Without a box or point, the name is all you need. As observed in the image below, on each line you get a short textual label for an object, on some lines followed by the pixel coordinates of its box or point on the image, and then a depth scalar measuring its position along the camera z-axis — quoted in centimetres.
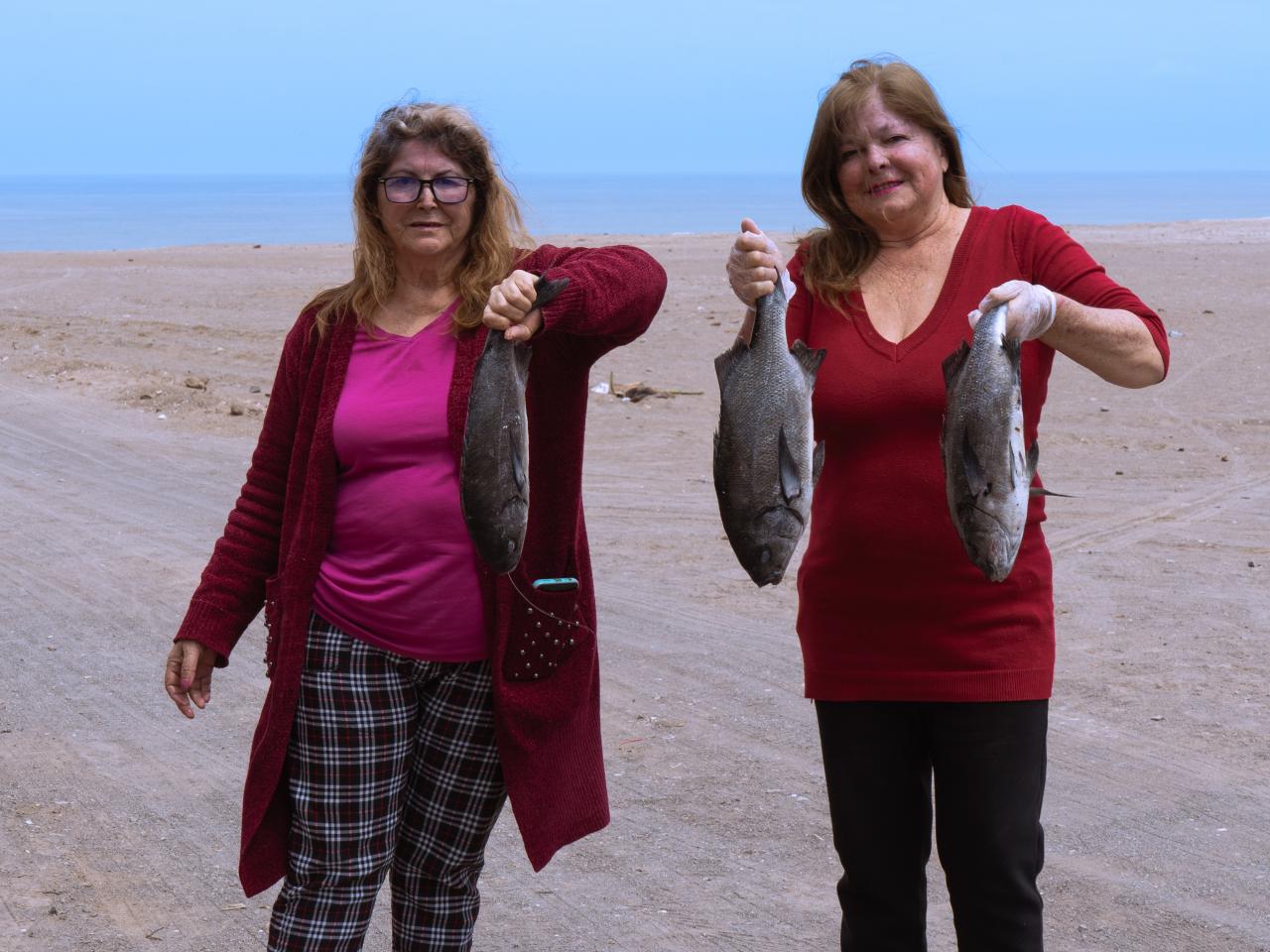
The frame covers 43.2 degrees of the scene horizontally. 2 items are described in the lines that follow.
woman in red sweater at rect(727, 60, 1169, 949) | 337
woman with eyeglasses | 352
